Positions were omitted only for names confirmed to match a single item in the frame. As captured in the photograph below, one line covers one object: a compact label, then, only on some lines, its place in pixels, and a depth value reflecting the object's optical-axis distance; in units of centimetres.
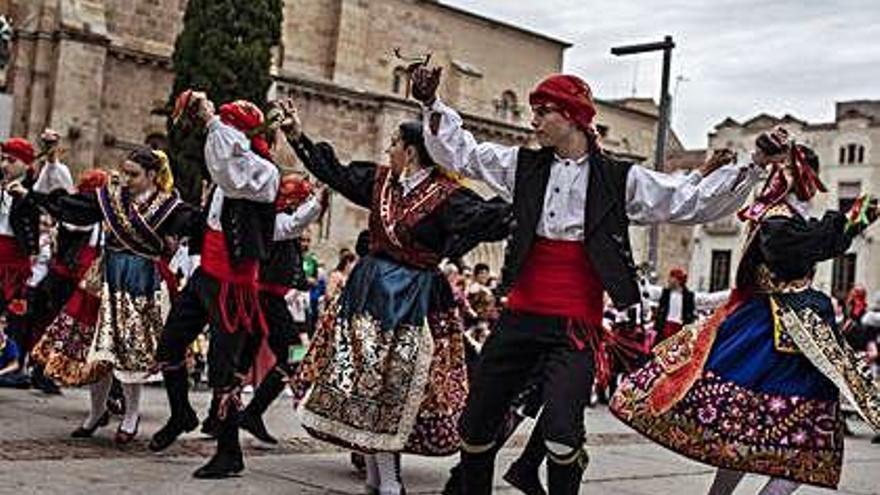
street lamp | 1557
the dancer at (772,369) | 486
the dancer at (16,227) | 802
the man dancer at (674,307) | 1411
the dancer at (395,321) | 550
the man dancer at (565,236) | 459
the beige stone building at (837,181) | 4906
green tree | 2281
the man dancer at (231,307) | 598
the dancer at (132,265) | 677
